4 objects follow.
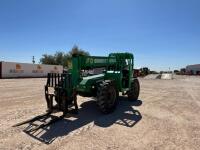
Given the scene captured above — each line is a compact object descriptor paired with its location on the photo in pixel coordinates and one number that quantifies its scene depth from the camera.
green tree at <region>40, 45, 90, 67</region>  51.80
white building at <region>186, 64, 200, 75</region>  68.18
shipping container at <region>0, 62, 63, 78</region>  23.41
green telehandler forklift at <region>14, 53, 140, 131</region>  5.07
